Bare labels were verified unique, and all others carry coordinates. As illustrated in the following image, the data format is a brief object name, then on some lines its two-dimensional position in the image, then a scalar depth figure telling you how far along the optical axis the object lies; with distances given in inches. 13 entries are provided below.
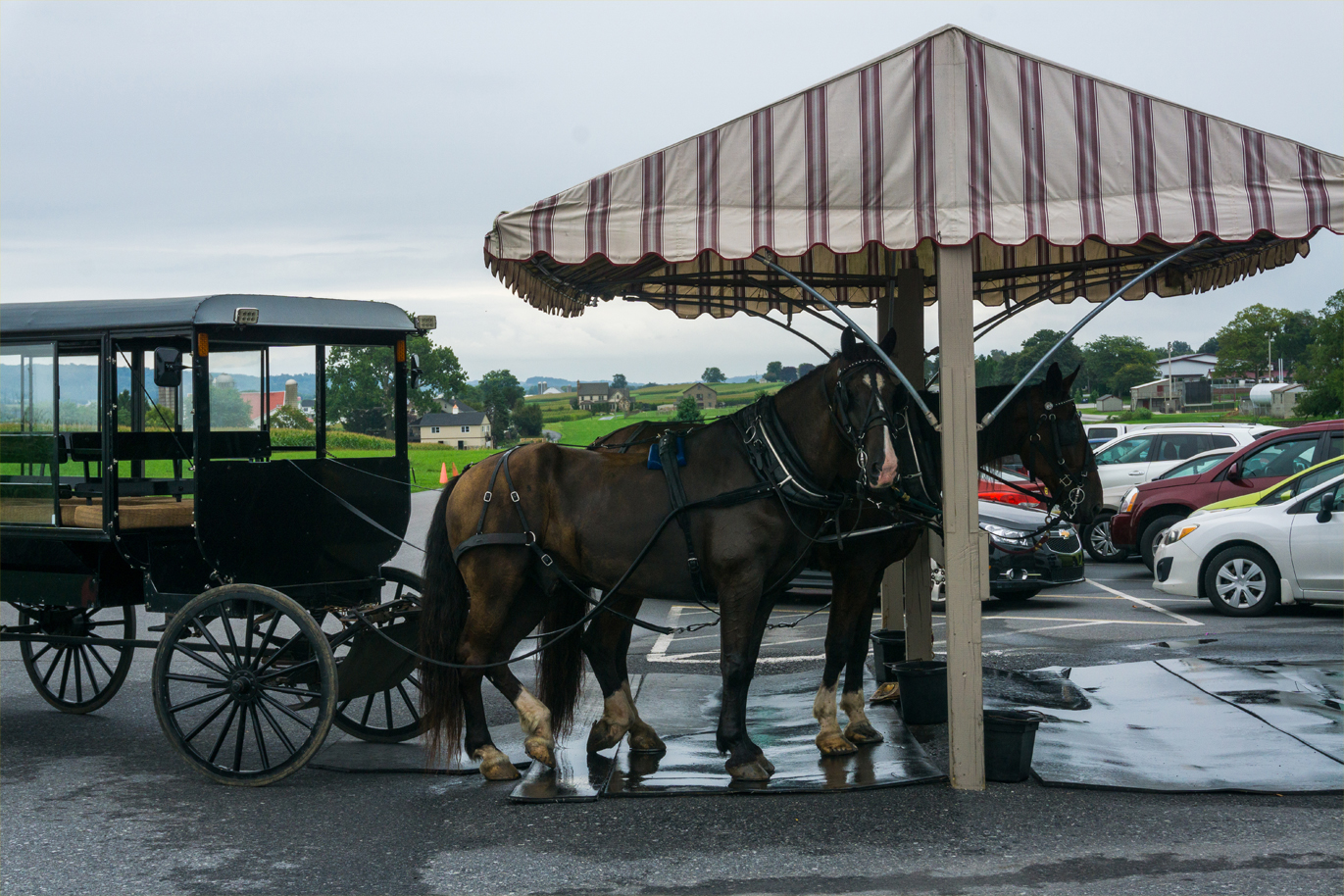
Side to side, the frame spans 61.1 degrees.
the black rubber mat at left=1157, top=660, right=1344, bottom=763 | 260.4
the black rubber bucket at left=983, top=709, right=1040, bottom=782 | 225.5
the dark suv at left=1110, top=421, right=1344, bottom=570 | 521.7
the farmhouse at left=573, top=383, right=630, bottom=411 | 2342.4
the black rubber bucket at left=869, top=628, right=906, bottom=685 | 316.2
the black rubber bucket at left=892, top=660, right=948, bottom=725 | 269.5
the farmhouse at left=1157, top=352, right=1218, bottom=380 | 4554.6
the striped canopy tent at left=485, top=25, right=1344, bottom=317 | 219.8
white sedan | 422.6
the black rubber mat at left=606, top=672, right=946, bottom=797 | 226.4
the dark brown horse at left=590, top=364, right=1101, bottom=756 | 246.7
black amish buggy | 242.5
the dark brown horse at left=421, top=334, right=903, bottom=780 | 223.1
